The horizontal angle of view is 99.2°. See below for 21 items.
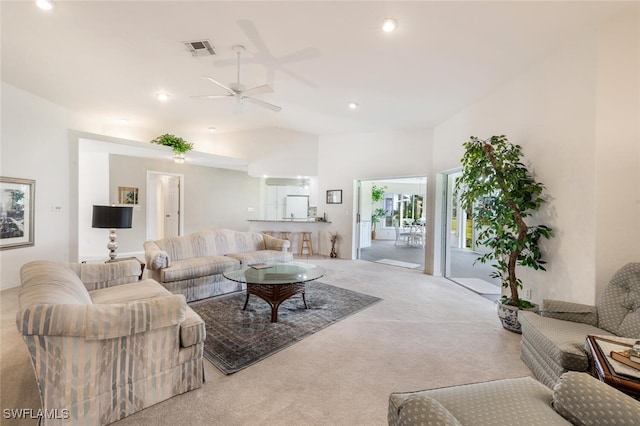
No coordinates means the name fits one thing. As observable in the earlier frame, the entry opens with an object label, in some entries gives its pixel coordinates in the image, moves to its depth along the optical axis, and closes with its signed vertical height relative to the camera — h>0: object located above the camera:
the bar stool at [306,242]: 7.23 -0.86
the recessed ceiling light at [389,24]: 2.51 +1.75
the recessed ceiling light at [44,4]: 2.46 +1.84
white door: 7.61 -0.04
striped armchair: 1.47 -0.88
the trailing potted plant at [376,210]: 11.14 +0.03
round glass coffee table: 3.13 -0.85
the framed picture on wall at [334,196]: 7.00 +0.36
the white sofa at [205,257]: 3.70 -0.79
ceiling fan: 3.28 +1.47
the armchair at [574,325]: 1.79 -0.86
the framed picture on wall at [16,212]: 4.00 -0.12
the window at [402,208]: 11.64 +0.13
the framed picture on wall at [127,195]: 6.55 +0.28
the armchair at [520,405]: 1.01 -0.87
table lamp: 3.60 -0.16
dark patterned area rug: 2.44 -1.29
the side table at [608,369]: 1.28 -0.78
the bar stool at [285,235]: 7.34 -0.70
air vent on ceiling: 3.07 +1.87
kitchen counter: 7.24 -0.55
